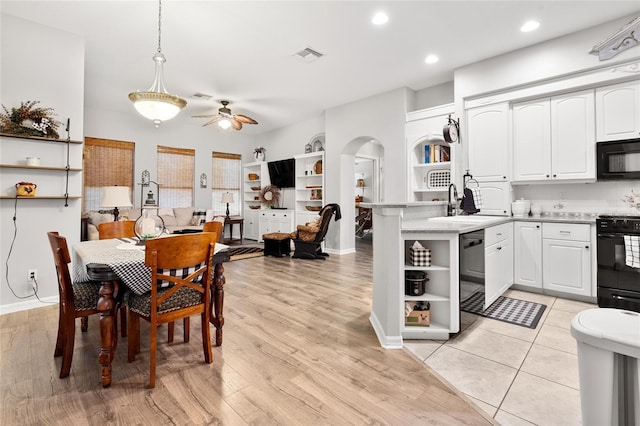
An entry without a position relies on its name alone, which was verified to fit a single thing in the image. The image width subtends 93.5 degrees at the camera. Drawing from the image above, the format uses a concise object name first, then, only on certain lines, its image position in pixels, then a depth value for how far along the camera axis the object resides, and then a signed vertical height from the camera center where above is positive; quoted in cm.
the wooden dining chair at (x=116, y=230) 298 -12
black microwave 316 +66
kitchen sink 320 +1
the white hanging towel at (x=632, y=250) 287 -28
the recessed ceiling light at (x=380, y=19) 320 +218
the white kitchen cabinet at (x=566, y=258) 333 -43
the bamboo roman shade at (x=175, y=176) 750 +109
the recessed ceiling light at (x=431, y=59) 418 +226
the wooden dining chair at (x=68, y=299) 188 -53
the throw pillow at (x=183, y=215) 718 +8
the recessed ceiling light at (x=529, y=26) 335 +220
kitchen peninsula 233 -45
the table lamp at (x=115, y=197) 344 +24
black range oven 297 -48
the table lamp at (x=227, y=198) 795 +55
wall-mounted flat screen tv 758 +120
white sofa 640 +5
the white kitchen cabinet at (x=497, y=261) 299 -45
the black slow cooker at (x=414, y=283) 244 -52
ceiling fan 567 +191
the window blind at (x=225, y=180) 853 +114
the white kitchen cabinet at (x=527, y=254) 367 -42
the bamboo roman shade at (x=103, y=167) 638 +113
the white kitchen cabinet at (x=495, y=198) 401 +30
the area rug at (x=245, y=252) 615 -73
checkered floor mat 268 -94
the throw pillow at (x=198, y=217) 729 +3
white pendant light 269 +105
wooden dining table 178 -37
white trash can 89 -46
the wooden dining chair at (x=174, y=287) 181 -46
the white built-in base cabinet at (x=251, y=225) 859 -18
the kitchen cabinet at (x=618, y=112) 319 +119
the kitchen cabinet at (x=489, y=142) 402 +108
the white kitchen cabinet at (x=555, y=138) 348 +101
